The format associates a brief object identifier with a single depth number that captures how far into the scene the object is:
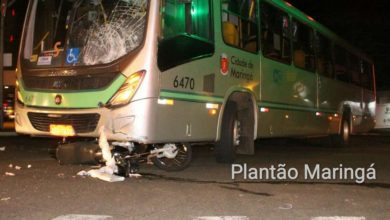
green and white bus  7.72
